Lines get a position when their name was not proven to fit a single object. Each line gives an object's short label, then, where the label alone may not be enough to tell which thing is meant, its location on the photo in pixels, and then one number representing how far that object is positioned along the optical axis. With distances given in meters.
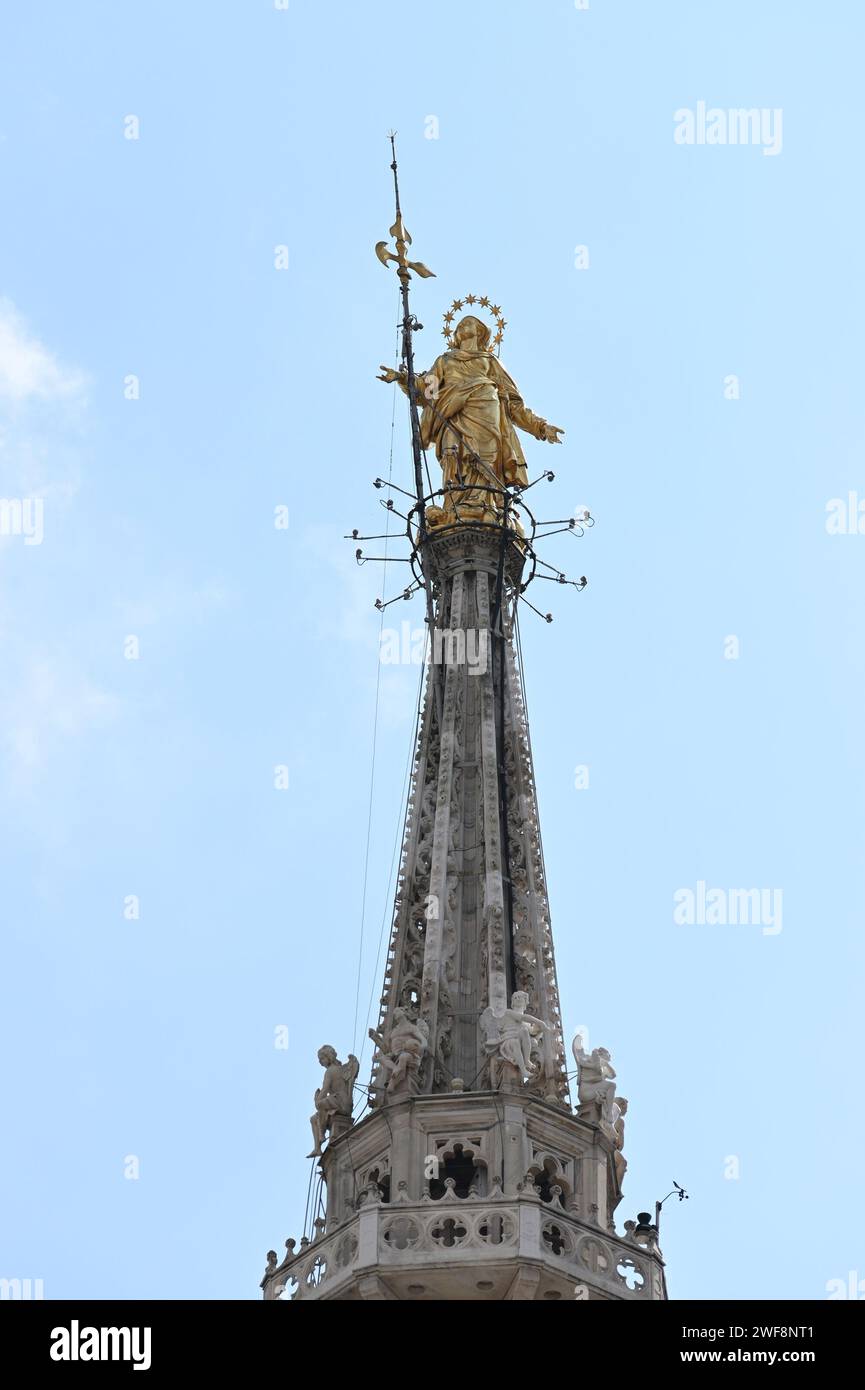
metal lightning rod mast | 59.00
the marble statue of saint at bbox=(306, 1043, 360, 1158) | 48.88
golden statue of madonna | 58.38
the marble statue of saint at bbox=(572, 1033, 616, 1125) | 48.28
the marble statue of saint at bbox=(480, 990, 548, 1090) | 47.25
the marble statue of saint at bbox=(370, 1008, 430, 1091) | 47.66
